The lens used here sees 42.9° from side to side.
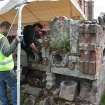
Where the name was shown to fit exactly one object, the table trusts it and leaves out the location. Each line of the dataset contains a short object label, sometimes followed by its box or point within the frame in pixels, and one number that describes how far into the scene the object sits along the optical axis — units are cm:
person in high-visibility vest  264
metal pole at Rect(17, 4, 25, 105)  260
